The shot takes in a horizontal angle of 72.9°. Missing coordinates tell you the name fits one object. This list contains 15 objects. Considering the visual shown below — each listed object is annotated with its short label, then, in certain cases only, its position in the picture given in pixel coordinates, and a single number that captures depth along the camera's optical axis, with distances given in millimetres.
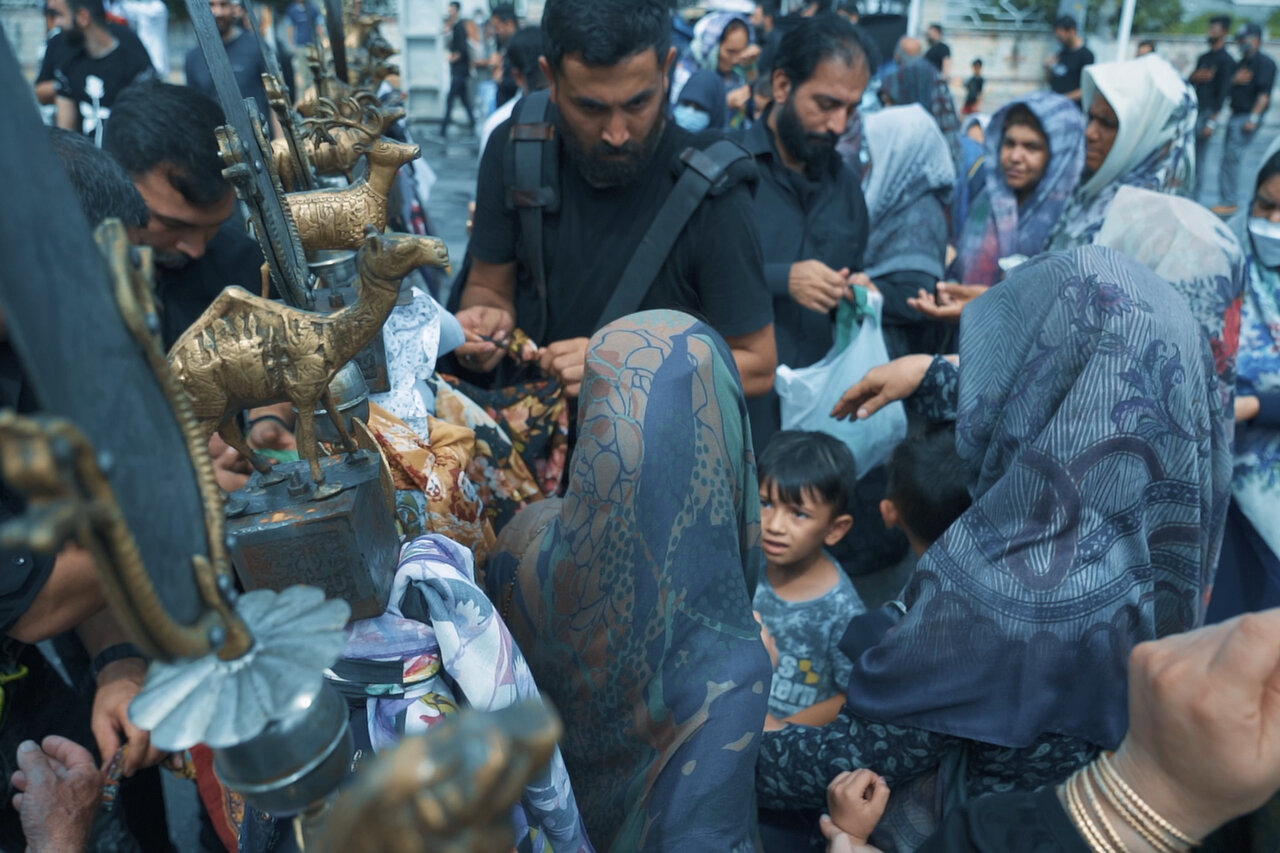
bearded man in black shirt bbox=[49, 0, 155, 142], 5355
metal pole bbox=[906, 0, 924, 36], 18062
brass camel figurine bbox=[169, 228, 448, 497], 889
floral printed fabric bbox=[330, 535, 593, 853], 948
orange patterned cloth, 1223
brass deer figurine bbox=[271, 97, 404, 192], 1701
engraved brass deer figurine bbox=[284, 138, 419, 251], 1380
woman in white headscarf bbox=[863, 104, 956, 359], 3617
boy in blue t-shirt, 2346
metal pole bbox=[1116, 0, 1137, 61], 10781
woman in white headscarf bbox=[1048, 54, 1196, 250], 3363
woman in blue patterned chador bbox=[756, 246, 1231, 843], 1402
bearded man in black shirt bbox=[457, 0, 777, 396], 2234
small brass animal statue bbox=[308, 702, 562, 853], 461
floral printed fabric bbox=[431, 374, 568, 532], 1602
